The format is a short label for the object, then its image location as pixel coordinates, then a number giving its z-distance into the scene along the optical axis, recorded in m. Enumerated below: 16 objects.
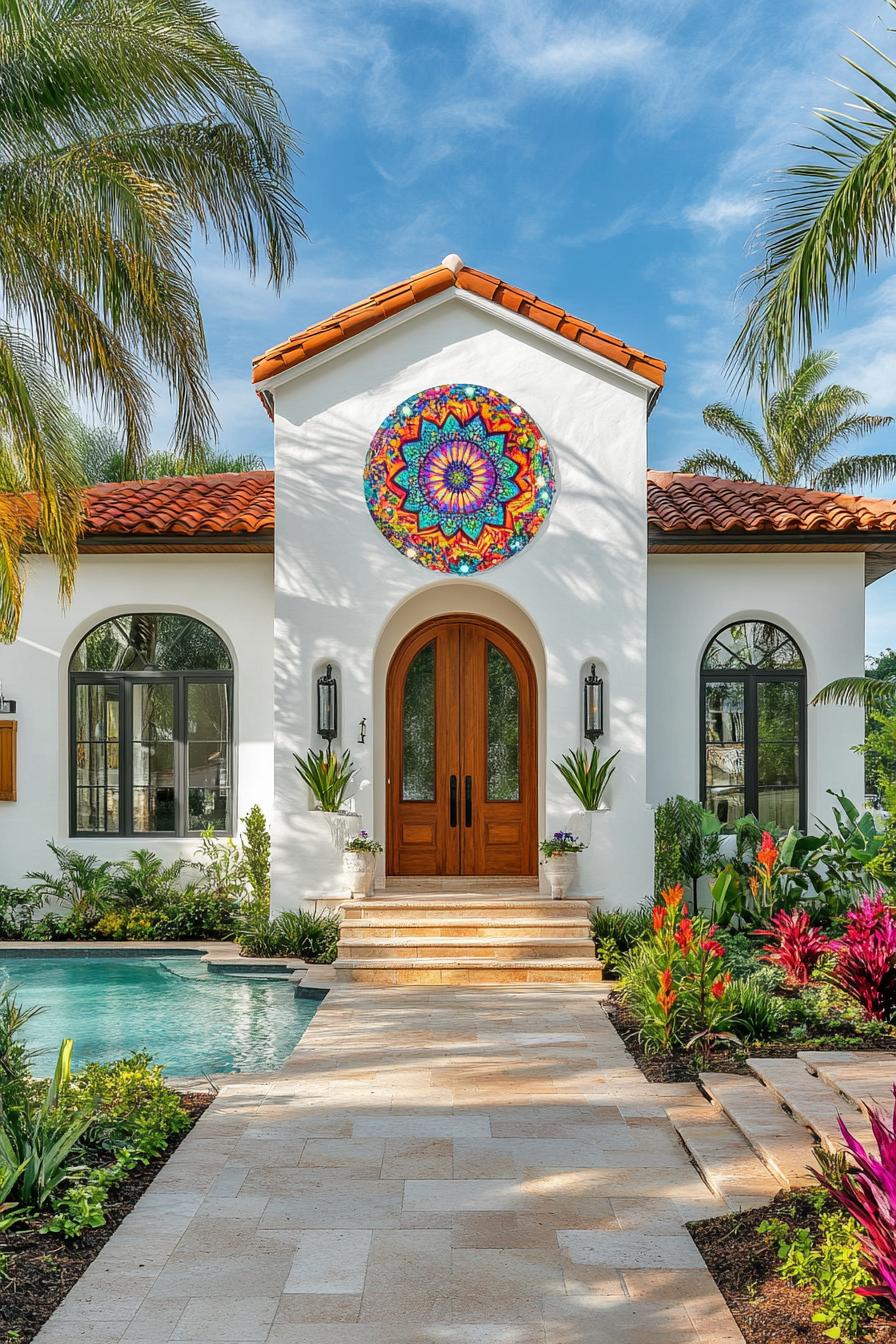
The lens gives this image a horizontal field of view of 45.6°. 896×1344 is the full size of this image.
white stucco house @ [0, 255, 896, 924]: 11.38
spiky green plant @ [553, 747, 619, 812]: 11.12
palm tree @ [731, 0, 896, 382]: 7.04
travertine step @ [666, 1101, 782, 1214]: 4.89
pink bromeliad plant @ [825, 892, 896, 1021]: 7.70
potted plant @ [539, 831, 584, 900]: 10.93
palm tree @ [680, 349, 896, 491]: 26.52
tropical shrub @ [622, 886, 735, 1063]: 7.40
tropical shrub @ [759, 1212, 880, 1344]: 3.58
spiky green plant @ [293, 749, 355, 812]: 11.15
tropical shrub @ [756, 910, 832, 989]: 9.08
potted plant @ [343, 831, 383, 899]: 11.01
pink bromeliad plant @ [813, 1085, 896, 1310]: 3.54
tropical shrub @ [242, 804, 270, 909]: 11.88
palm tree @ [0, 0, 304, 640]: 8.23
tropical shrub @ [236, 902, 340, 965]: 10.77
